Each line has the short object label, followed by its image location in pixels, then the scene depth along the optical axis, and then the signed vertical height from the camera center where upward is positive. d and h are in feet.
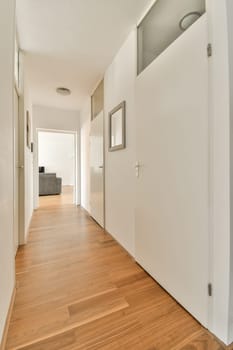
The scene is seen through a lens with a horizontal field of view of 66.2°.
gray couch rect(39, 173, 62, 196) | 19.26 -0.91
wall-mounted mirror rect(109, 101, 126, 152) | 6.94 +2.02
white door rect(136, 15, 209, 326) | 3.52 +0.16
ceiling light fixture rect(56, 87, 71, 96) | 10.99 +5.33
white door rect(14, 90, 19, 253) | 7.11 -0.19
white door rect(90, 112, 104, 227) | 9.46 +0.36
